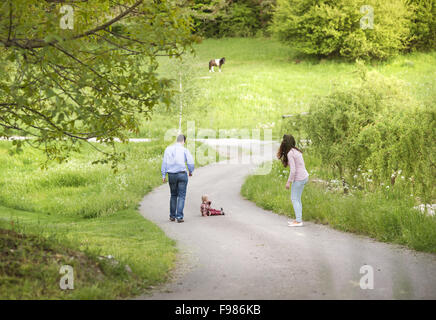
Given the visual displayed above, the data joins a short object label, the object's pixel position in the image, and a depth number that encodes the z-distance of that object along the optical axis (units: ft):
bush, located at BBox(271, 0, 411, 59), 155.84
